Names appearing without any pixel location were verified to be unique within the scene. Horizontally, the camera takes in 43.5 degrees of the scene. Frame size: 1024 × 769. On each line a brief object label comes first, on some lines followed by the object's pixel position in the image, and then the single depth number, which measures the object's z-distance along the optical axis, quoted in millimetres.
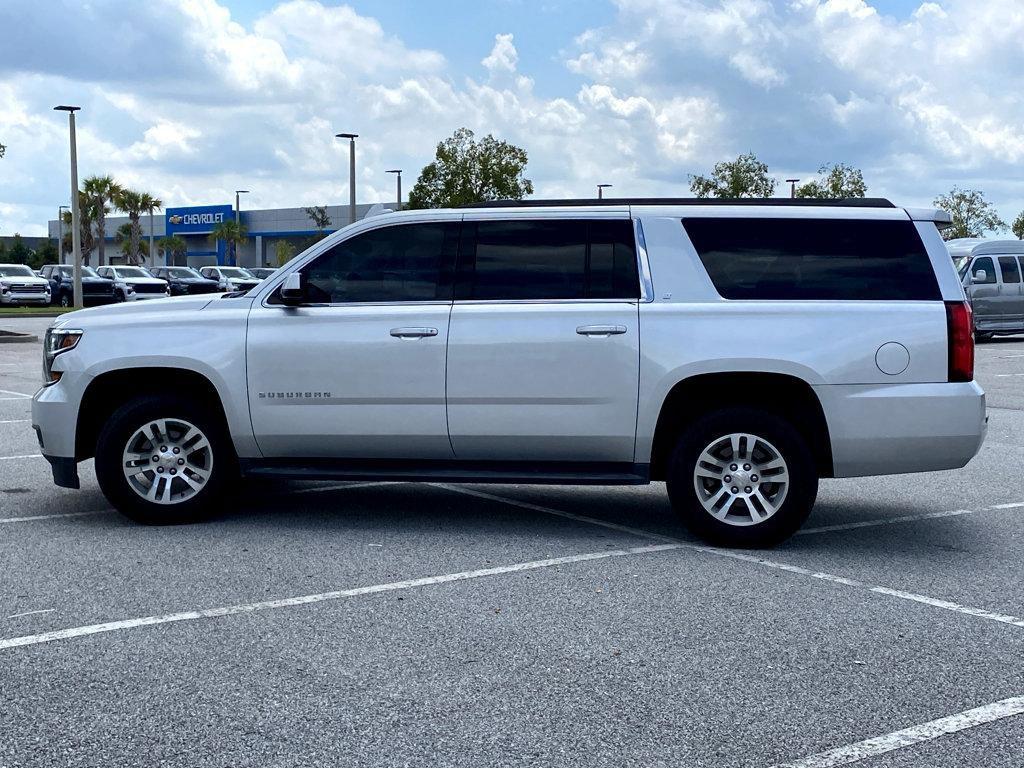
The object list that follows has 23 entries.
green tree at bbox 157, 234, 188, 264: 95125
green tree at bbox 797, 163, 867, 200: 56719
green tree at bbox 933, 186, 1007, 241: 61031
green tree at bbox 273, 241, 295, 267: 76750
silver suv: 7027
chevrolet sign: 91769
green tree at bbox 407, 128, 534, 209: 50406
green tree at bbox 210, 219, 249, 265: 87062
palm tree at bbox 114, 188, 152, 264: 89750
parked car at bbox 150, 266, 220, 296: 50550
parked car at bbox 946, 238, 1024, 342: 27516
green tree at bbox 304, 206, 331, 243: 82188
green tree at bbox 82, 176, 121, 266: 85250
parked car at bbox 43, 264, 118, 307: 46312
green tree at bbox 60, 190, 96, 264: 83750
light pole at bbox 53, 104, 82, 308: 38666
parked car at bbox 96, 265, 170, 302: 45875
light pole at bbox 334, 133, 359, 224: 44331
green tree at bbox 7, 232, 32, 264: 95300
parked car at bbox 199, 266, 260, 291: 51381
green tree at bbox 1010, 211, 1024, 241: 63906
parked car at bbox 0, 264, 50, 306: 44562
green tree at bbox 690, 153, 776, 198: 54156
